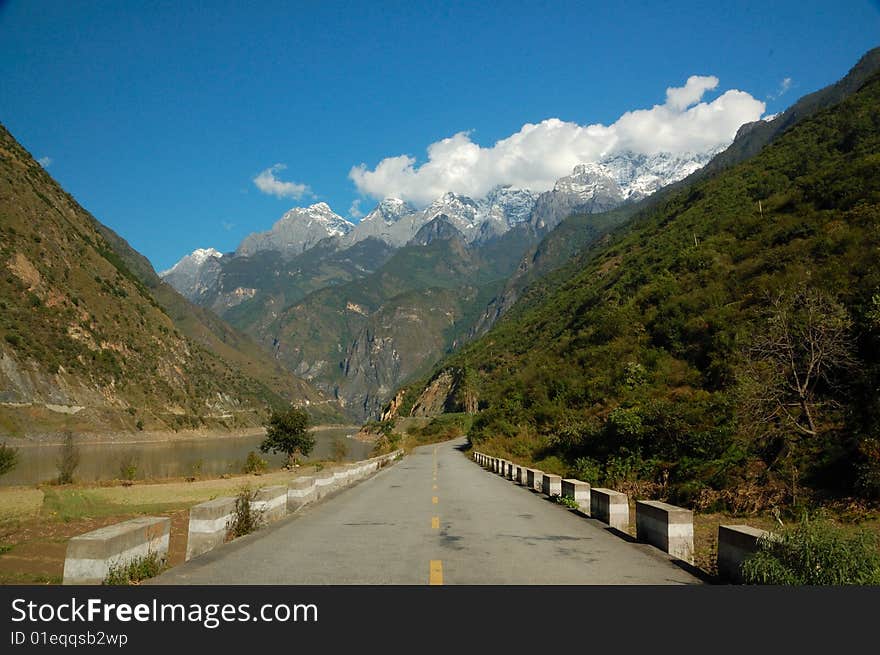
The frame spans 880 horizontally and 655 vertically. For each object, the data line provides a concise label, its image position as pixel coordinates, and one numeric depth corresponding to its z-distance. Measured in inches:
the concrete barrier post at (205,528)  358.6
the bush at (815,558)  223.6
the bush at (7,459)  1565.0
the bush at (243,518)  414.0
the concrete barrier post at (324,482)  713.2
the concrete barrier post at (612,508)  466.0
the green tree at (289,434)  2596.0
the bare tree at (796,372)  669.9
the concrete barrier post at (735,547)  261.0
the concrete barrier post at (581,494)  574.9
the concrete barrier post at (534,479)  833.7
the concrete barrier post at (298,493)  593.3
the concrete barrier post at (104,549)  244.2
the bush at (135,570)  250.8
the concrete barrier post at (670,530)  350.0
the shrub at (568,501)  594.9
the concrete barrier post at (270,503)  467.6
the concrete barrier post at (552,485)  717.3
